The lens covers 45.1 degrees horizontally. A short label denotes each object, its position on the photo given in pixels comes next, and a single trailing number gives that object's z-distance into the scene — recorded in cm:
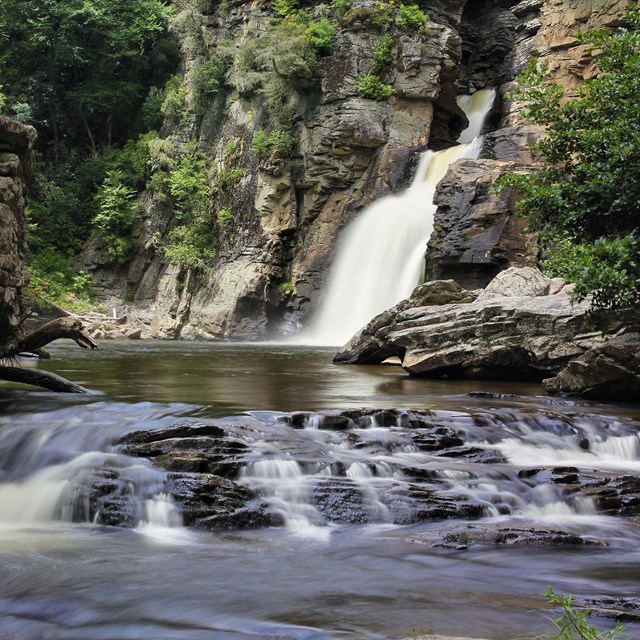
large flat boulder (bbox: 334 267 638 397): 1344
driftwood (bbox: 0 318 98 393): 1063
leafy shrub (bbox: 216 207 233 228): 3170
